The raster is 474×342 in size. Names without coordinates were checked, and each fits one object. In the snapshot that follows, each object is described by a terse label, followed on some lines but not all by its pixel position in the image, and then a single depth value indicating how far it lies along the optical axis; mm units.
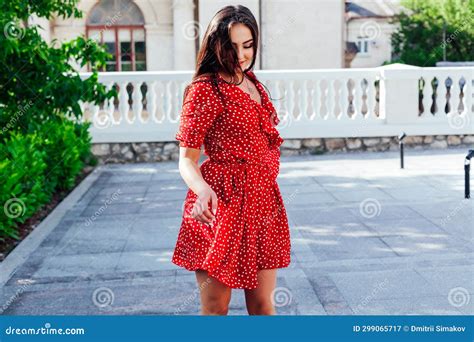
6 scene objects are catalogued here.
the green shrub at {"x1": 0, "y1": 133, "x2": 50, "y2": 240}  7664
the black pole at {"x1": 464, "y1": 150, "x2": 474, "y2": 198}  8760
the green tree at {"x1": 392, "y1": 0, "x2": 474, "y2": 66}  38469
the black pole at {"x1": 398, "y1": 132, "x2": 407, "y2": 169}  12152
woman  3324
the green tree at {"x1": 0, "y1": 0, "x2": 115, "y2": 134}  9820
